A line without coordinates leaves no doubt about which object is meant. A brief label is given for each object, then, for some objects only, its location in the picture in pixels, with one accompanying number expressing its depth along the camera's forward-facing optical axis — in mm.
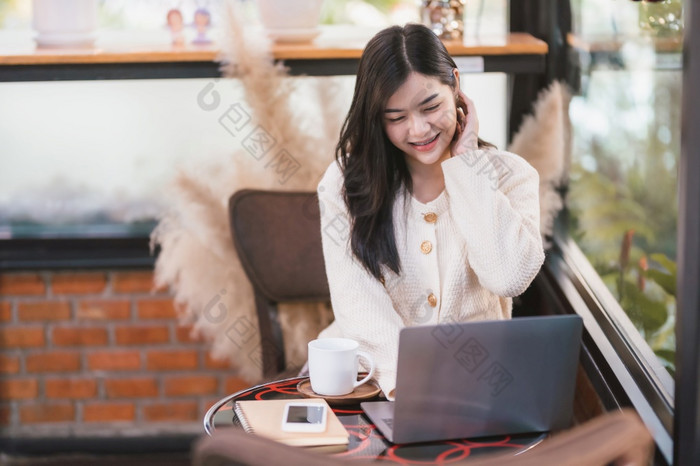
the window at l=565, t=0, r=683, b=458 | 3195
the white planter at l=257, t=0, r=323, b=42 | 4089
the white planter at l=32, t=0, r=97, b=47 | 4078
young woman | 3291
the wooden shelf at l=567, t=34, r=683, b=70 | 3182
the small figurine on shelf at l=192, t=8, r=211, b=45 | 4204
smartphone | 2859
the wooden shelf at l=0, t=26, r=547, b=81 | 4012
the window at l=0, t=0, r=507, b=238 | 4520
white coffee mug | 3061
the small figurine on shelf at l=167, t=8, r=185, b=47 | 4240
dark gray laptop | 2735
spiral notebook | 2826
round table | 2799
